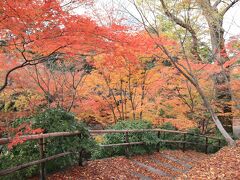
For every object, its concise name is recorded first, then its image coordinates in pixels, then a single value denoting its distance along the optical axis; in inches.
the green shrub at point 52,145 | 166.3
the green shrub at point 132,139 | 271.3
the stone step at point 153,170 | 235.0
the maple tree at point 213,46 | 295.8
